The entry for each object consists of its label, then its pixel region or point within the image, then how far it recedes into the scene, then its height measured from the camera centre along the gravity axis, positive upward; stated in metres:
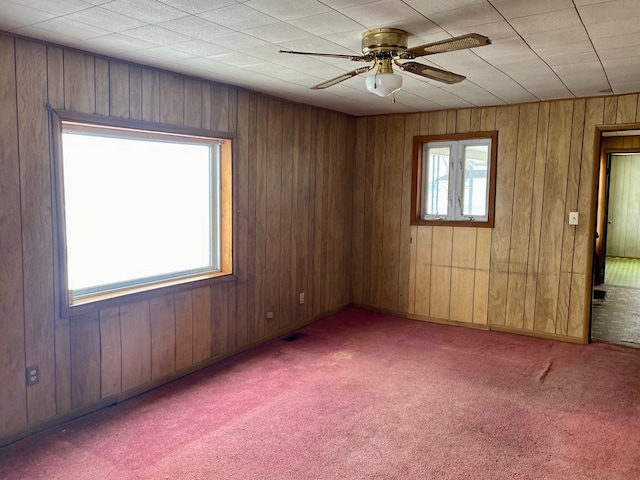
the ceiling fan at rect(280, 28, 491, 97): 2.40 +0.76
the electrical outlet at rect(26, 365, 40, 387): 2.78 -1.00
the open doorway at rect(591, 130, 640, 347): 5.16 -0.80
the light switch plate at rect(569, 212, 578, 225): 4.48 -0.07
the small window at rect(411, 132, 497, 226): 4.97 +0.32
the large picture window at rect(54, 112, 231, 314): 3.03 -0.02
